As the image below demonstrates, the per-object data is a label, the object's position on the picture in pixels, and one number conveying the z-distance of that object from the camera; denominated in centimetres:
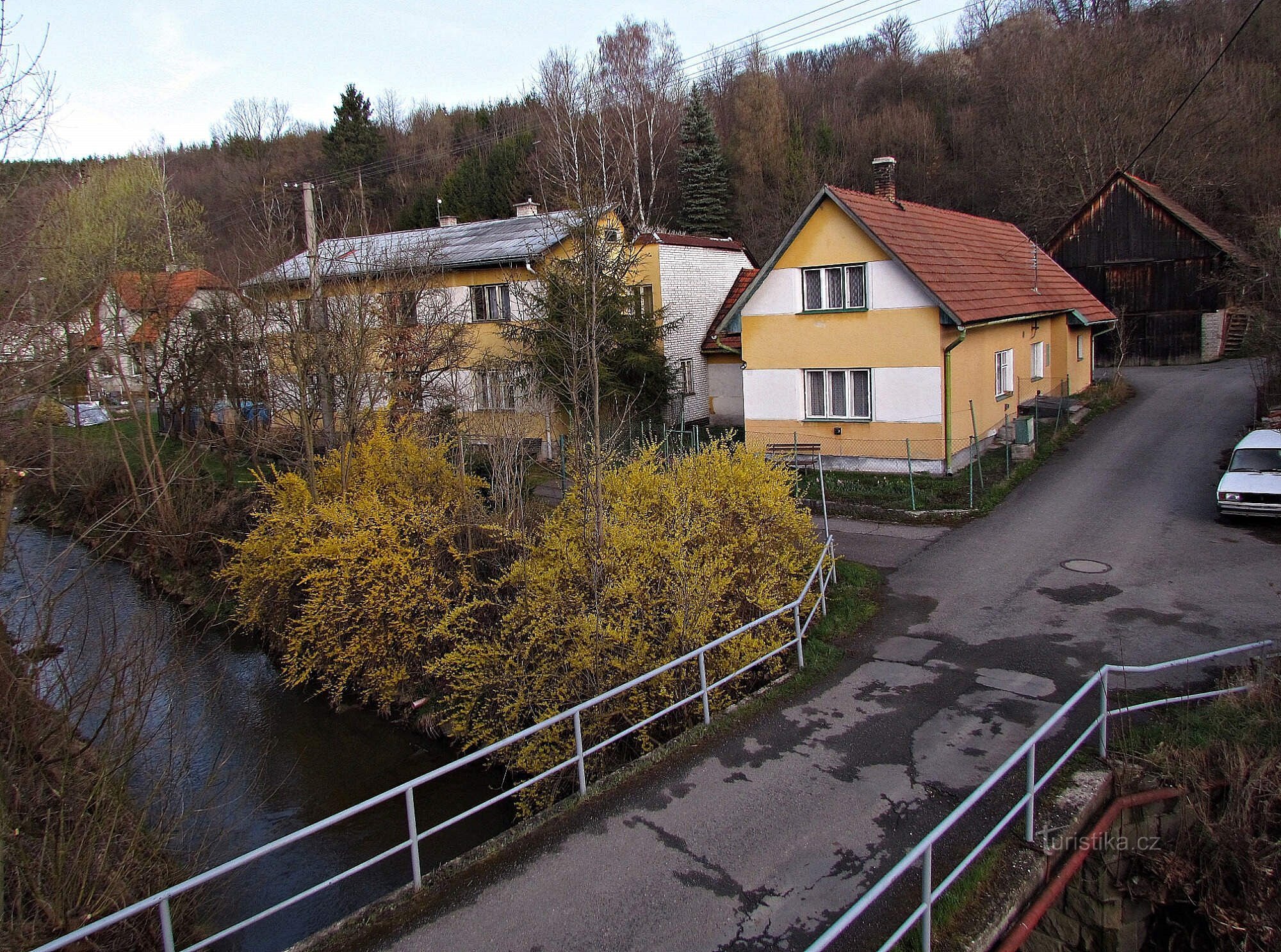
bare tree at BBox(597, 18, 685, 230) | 4053
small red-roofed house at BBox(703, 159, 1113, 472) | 1966
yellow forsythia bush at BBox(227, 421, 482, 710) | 1241
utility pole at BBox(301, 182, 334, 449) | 1555
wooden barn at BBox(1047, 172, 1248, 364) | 3462
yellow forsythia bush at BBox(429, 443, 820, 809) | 974
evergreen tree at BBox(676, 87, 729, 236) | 4394
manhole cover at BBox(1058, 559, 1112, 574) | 1373
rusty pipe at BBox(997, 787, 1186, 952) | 607
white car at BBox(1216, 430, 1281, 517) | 1514
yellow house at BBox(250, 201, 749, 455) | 2081
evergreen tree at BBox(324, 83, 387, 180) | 5747
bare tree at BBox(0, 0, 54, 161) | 759
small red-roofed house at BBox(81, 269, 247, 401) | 1988
